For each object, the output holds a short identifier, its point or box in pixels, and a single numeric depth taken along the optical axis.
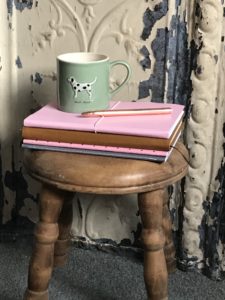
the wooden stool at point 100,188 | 0.84
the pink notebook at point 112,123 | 0.86
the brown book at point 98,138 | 0.85
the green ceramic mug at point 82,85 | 0.92
